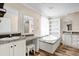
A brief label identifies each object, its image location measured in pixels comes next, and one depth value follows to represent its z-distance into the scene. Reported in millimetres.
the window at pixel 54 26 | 2640
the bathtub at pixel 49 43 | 2614
